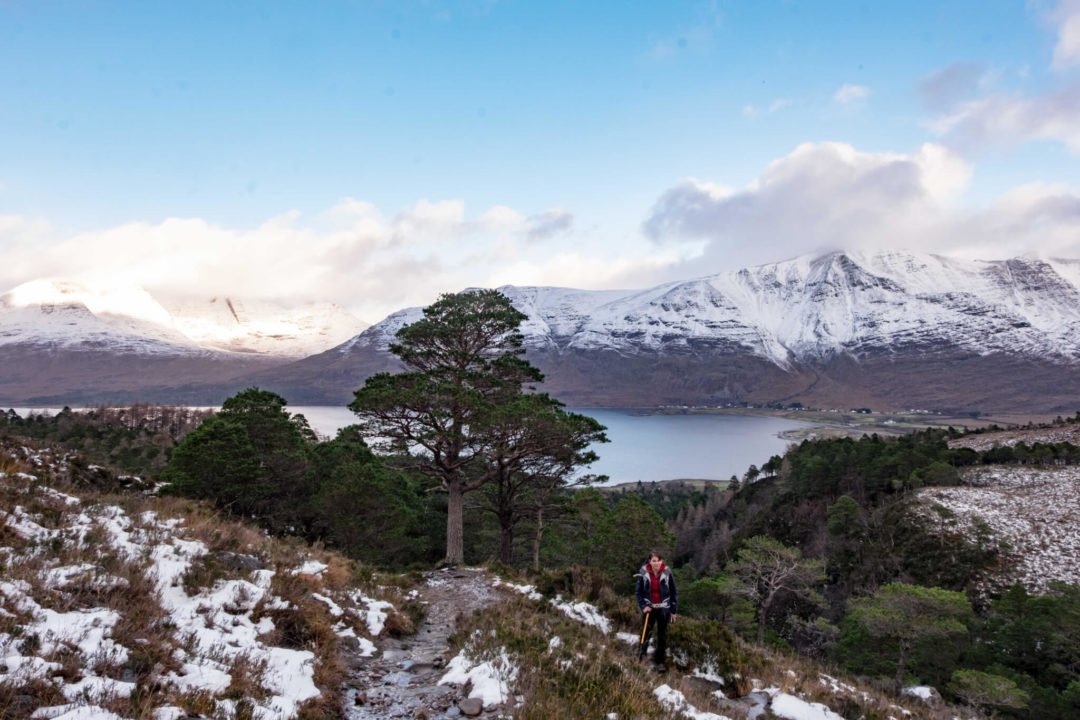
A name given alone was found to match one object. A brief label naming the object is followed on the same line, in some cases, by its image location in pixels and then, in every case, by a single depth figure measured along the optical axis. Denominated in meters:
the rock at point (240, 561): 9.07
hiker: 8.88
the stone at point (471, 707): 5.95
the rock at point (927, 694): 14.99
